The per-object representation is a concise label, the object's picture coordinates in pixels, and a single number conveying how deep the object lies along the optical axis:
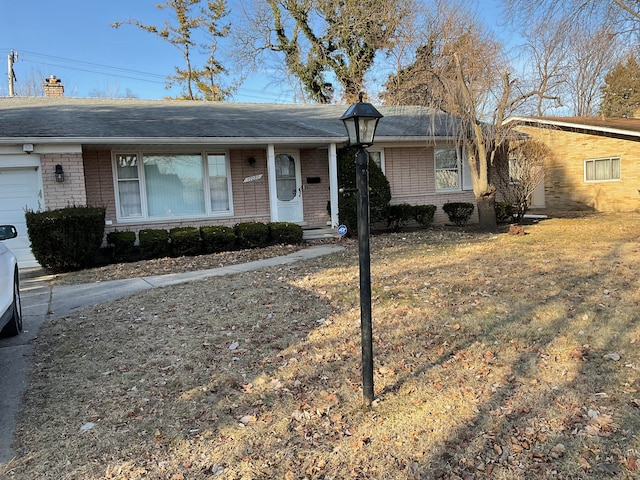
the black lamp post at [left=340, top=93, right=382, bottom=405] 3.09
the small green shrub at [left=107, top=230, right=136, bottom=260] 9.96
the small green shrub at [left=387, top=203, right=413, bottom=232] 12.96
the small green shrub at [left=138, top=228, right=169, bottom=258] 10.07
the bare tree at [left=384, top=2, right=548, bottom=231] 10.90
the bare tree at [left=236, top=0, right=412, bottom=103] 24.81
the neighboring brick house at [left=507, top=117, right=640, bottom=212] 16.66
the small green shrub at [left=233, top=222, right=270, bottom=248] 10.77
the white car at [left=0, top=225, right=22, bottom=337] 4.29
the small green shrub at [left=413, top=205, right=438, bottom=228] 13.17
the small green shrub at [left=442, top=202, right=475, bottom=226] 13.84
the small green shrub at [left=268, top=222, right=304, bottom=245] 11.07
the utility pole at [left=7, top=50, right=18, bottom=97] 23.61
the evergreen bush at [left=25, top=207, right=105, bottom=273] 8.80
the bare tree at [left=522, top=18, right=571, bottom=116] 10.98
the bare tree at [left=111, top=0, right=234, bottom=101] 26.16
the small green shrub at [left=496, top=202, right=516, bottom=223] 13.70
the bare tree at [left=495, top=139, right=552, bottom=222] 13.81
